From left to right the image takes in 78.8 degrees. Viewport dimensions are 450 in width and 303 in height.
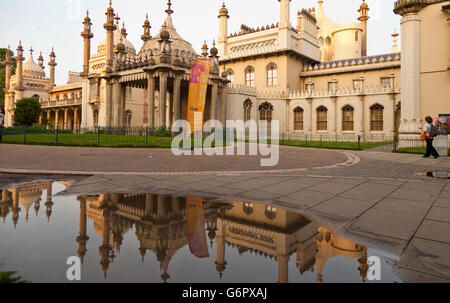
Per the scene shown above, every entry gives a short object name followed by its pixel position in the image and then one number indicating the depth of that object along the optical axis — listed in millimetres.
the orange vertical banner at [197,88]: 21125
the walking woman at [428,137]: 13531
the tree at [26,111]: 47875
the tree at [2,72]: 62125
